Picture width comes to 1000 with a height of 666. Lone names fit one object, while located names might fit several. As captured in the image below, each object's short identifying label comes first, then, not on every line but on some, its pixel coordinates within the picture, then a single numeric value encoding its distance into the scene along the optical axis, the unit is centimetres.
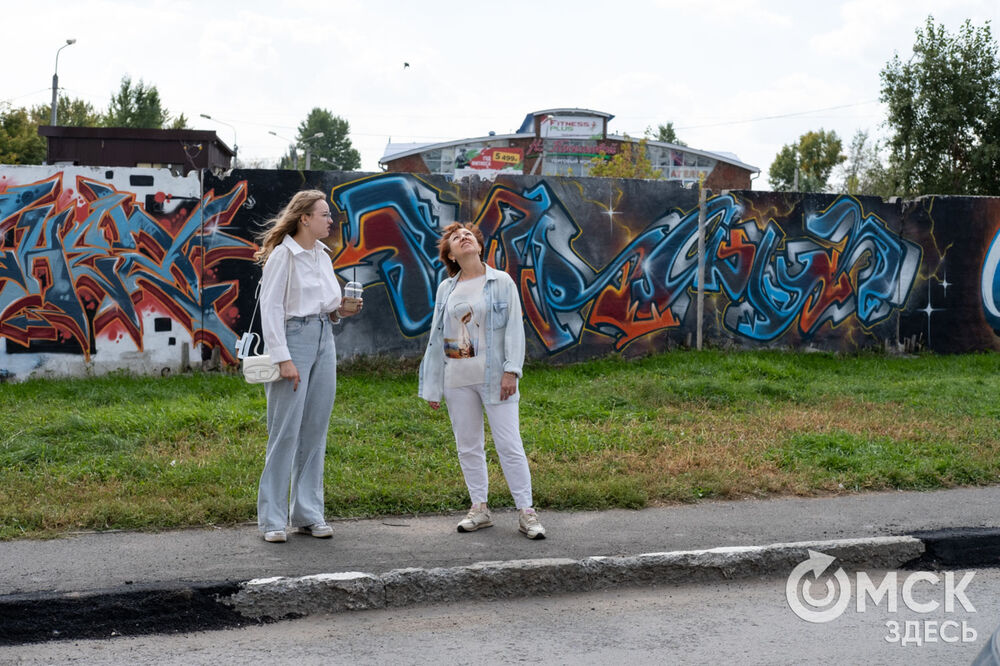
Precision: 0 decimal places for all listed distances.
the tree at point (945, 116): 2550
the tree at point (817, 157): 5294
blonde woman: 512
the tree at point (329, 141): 9100
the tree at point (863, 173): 3070
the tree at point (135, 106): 4491
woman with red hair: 541
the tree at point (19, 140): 4019
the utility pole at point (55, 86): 3626
